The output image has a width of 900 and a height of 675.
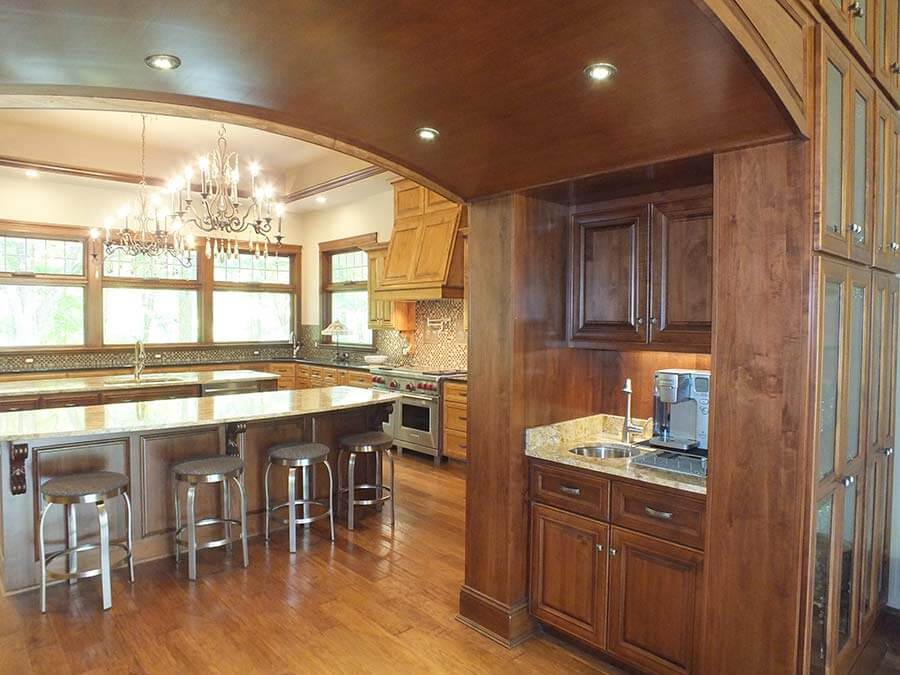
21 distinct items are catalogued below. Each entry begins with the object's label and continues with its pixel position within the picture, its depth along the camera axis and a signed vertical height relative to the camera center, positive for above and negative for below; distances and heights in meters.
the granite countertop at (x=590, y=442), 2.28 -0.60
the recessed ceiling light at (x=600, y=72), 1.61 +0.73
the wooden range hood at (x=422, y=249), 5.83 +0.82
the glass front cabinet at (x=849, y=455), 2.02 -0.53
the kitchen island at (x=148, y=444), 3.16 -0.77
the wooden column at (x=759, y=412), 1.91 -0.30
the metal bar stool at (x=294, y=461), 3.73 -0.89
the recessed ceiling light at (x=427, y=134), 2.19 +0.74
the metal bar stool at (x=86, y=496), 2.94 -0.89
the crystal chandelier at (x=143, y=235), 4.81 +0.80
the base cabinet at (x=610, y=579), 2.23 -1.07
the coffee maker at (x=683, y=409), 2.63 -0.39
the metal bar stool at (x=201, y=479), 3.35 -0.92
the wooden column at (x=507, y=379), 2.72 -0.26
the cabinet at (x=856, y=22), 1.90 +1.09
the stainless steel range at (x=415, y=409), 5.94 -0.90
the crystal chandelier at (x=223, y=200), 3.74 +0.85
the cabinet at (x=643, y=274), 2.46 +0.24
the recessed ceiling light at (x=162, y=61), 1.64 +0.77
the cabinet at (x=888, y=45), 2.36 +1.21
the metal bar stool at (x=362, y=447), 4.12 -0.89
